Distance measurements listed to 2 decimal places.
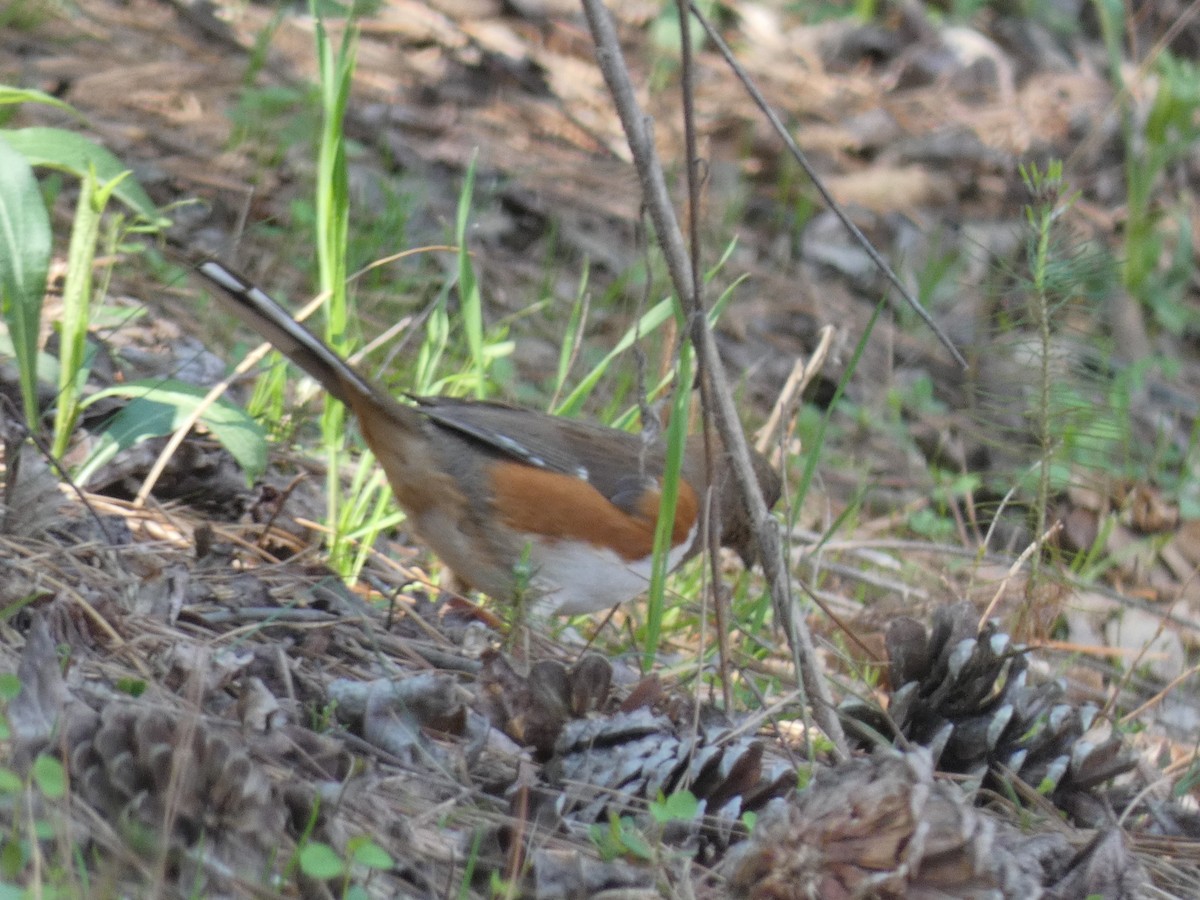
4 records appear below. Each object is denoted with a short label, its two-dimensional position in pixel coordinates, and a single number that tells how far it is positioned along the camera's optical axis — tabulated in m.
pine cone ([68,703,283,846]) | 3.84
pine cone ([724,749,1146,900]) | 3.98
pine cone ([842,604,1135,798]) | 5.59
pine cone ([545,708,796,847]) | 4.68
